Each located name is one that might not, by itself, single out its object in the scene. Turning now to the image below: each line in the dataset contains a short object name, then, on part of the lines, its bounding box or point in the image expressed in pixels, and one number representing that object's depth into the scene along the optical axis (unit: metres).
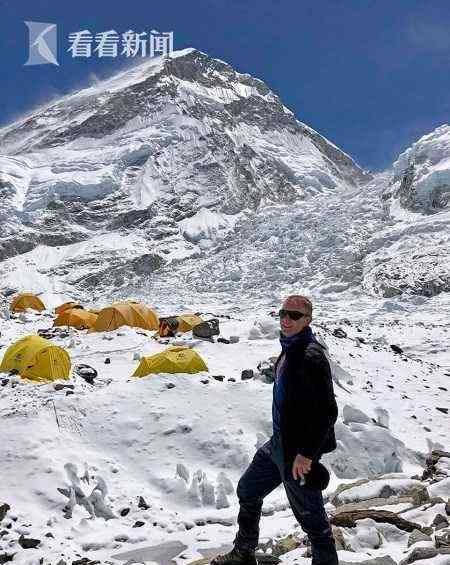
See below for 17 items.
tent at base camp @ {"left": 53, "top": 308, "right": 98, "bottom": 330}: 27.50
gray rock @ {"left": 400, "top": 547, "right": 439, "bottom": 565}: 5.22
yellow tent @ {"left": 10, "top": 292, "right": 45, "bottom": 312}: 38.62
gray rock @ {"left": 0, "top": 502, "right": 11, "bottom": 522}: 8.63
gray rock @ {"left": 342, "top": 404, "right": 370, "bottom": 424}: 13.62
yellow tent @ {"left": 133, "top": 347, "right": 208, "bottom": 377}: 15.09
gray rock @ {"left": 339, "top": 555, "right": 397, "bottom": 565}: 5.22
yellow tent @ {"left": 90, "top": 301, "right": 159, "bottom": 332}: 26.23
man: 4.61
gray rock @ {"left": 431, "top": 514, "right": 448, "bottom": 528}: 6.33
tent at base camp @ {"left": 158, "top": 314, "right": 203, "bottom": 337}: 23.73
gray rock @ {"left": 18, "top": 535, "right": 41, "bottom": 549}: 7.92
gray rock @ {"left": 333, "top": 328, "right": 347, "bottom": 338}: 23.30
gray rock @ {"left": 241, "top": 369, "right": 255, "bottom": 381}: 15.23
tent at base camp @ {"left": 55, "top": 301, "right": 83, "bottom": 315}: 31.52
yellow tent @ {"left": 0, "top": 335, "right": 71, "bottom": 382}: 15.09
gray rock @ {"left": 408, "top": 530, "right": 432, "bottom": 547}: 5.91
